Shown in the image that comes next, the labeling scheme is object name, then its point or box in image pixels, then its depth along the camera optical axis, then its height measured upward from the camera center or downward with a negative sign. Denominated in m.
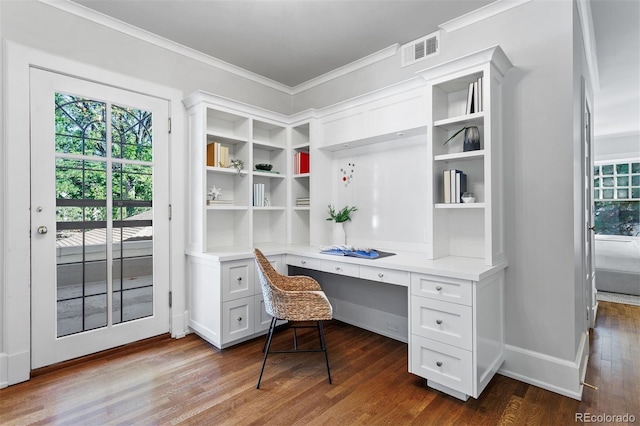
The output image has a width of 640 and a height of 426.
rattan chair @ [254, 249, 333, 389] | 2.20 -0.64
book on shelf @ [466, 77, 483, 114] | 2.21 +0.81
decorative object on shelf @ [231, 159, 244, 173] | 3.15 +0.49
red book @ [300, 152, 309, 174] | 3.53 +0.55
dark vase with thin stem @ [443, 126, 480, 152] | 2.29 +0.54
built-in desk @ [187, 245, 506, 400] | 1.93 -0.67
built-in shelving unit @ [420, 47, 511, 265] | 2.15 +0.42
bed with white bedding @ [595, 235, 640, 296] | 4.12 -0.77
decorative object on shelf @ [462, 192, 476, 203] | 2.31 +0.11
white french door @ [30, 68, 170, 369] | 2.33 -0.02
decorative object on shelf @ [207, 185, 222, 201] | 3.11 +0.19
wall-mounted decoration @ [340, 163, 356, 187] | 3.37 +0.43
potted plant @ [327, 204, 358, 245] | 3.26 -0.09
